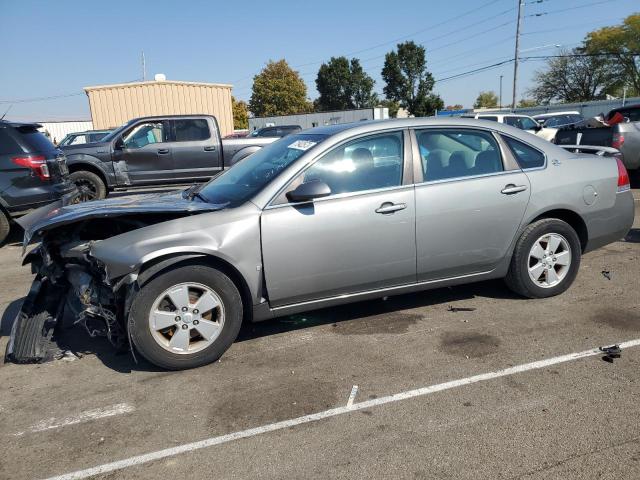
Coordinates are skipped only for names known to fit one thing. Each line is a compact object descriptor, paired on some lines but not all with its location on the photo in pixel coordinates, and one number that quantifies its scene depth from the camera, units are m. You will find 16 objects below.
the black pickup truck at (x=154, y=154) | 10.52
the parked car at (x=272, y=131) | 19.66
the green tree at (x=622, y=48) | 61.38
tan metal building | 24.81
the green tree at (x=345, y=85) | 74.06
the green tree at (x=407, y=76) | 63.31
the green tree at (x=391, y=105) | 60.83
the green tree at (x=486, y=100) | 118.55
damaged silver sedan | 3.58
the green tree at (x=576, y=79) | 64.81
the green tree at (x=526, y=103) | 76.53
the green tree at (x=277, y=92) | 67.69
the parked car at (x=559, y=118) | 22.95
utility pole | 42.34
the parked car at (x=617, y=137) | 10.20
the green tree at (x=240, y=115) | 66.06
